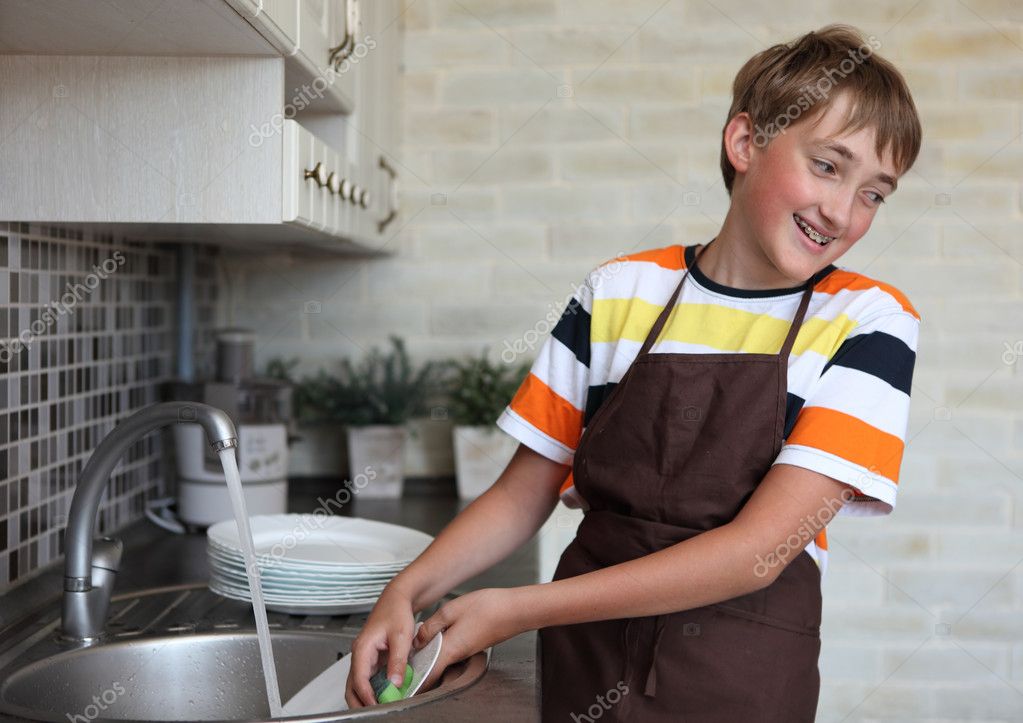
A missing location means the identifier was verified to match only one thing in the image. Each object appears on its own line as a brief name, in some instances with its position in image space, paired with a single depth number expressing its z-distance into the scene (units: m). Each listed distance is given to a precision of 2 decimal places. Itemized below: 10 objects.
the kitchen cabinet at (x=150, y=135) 1.23
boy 0.99
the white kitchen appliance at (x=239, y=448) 1.85
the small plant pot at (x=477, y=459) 2.22
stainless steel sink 1.16
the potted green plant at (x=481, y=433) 2.22
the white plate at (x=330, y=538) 1.49
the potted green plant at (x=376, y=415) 2.25
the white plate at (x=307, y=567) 1.34
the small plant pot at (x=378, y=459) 2.25
